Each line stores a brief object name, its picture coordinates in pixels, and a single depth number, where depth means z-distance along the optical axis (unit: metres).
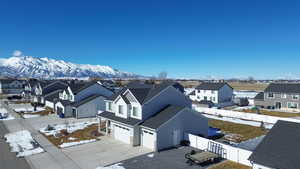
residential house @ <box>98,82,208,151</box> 20.55
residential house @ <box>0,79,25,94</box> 88.06
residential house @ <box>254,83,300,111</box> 44.50
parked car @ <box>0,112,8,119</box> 38.03
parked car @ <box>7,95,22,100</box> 66.88
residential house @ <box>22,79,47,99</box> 61.22
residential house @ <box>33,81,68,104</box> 55.96
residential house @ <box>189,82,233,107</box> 52.02
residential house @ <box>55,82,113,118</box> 38.28
